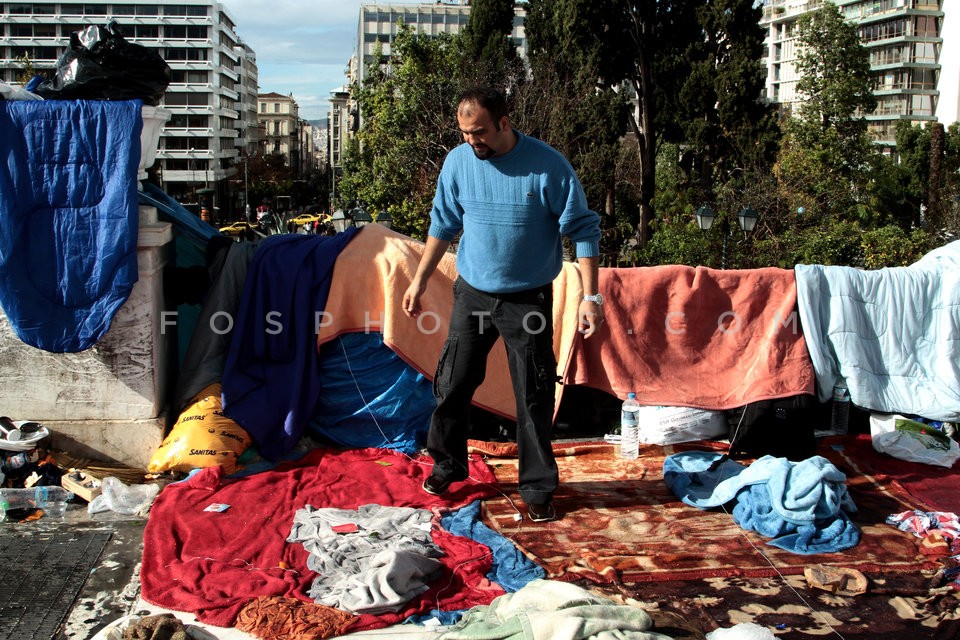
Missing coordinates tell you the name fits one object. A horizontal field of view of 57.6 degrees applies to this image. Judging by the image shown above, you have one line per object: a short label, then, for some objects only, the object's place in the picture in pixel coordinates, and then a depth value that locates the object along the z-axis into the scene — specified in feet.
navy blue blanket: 16.03
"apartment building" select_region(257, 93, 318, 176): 503.61
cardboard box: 13.78
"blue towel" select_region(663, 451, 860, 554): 12.62
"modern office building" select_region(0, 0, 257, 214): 336.49
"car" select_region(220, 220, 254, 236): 136.05
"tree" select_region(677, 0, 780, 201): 81.76
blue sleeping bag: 14.66
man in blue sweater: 12.86
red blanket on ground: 10.68
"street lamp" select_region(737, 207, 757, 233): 53.47
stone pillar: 15.31
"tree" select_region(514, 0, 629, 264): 79.20
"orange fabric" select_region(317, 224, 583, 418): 16.60
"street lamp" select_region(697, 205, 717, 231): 53.31
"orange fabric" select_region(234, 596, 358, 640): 9.70
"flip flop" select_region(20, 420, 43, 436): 14.77
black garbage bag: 15.16
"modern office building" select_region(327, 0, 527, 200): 375.04
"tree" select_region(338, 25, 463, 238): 77.20
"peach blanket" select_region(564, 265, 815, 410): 17.20
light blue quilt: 17.13
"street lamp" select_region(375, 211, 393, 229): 46.64
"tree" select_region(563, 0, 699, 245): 86.12
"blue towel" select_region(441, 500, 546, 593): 11.30
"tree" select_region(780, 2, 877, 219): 107.96
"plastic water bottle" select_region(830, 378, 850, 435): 17.38
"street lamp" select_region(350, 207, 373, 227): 46.91
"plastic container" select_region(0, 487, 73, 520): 13.35
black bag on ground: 16.47
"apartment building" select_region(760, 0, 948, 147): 251.19
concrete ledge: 15.35
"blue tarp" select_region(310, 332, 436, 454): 16.69
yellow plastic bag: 14.75
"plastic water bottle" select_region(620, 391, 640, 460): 16.58
